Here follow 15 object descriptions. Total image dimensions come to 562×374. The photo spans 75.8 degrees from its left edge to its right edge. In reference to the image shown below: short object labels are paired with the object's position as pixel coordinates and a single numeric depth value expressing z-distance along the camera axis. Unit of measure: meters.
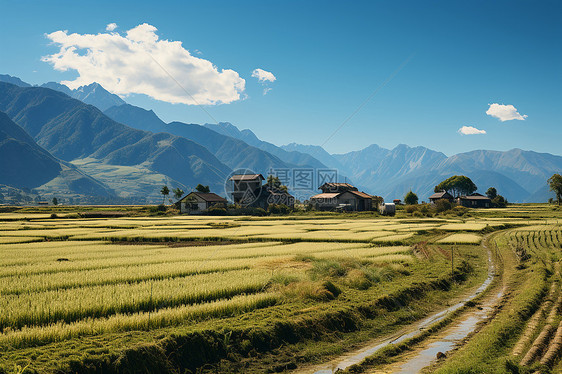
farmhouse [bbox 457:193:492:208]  128.38
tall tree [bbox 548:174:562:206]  106.25
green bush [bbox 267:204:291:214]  89.69
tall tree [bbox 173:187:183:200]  126.79
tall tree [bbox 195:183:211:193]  104.25
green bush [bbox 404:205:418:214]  90.50
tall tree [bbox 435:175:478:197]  155.12
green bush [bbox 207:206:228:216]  88.19
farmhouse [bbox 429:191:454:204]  131.62
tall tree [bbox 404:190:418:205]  124.12
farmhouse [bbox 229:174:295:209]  99.62
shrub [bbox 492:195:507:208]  125.88
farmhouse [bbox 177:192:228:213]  95.38
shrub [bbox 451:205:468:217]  88.11
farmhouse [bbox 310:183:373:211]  96.62
